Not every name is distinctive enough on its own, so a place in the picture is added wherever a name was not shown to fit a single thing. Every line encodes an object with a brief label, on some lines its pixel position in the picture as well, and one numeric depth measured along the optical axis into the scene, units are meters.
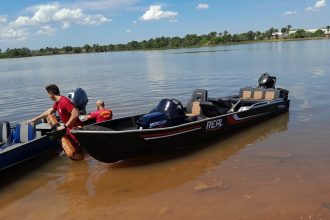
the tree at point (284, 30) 177.12
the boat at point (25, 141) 8.47
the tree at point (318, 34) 146.50
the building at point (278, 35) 159.07
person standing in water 8.05
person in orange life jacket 9.55
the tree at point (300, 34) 147.62
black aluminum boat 8.10
